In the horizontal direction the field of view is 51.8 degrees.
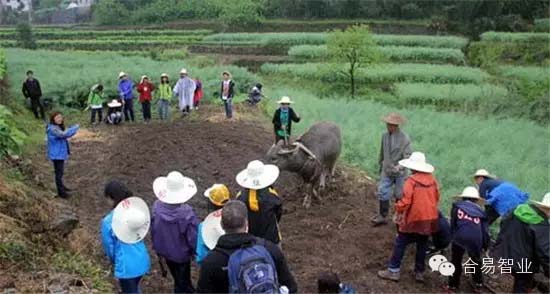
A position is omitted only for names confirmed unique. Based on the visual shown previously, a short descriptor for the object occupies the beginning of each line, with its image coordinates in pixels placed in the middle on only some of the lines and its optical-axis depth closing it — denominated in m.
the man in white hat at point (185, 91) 16.42
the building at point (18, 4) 72.01
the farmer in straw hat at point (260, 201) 5.76
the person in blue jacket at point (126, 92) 16.05
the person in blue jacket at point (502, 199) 6.58
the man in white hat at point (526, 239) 6.11
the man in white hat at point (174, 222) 5.70
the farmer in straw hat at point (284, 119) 11.09
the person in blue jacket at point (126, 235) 5.40
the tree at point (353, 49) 30.55
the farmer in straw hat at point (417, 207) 6.71
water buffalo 9.15
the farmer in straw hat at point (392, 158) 8.12
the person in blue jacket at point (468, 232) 6.71
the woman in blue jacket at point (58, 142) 9.40
